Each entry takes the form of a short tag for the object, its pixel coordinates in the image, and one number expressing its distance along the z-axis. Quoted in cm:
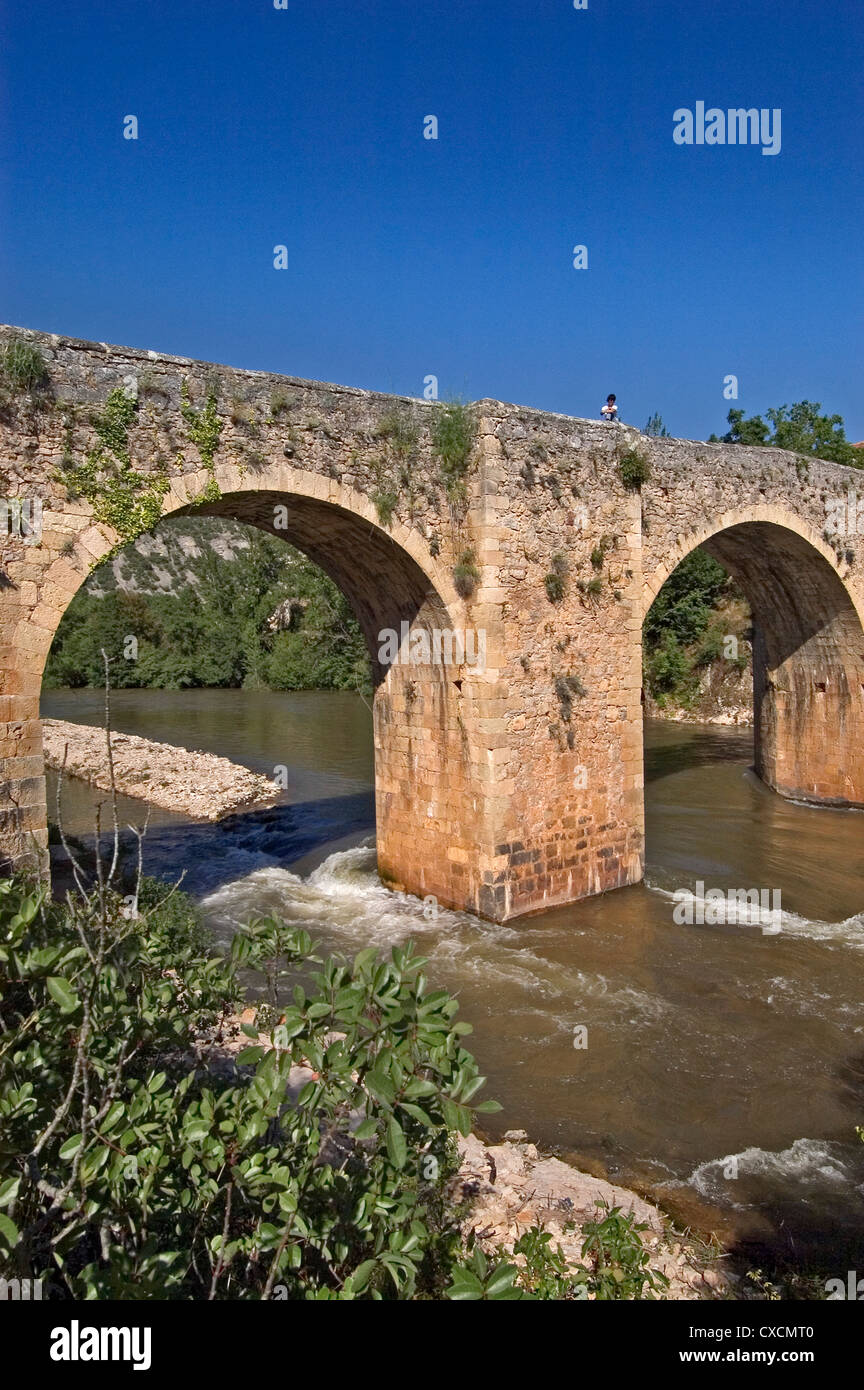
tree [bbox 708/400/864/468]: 2911
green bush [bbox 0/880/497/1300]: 229
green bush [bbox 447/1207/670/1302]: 332
